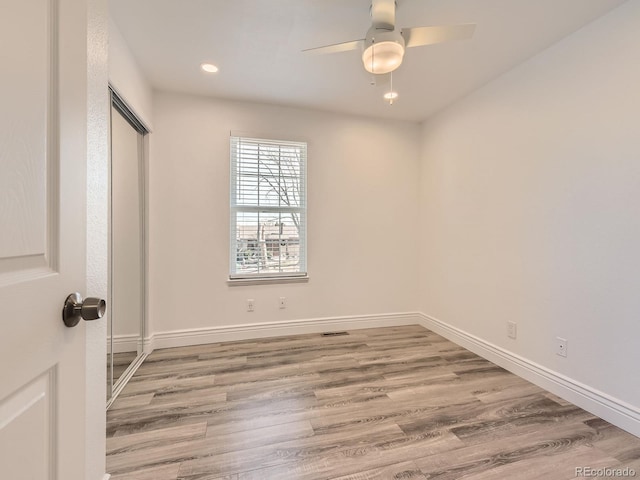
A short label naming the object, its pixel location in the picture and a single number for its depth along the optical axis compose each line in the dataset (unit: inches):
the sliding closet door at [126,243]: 77.9
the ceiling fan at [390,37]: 59.3
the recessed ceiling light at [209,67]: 90.6
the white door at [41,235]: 19.6
